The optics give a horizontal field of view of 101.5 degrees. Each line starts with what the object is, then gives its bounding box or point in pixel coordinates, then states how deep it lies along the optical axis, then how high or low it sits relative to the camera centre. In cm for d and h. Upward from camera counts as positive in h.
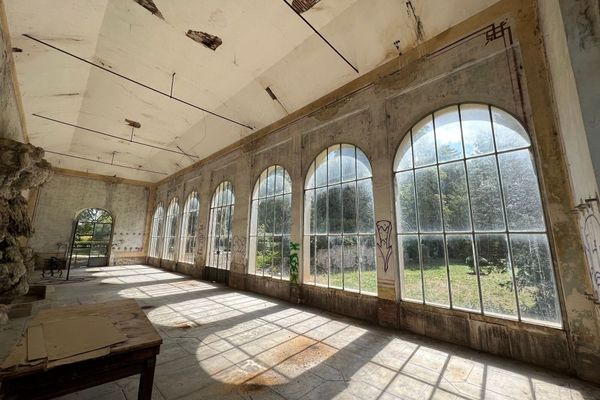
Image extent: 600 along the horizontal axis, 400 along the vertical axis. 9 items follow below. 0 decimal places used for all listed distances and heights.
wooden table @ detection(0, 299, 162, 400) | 141 -86
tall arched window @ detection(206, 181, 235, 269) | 938 +46
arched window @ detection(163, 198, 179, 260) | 1315 +47
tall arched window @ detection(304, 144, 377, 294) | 529 +39
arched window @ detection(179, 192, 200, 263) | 1159 +48
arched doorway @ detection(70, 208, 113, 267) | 1407 +0
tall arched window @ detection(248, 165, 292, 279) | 721 +43
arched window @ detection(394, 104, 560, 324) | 347 +33
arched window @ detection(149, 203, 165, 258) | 1451 +43
